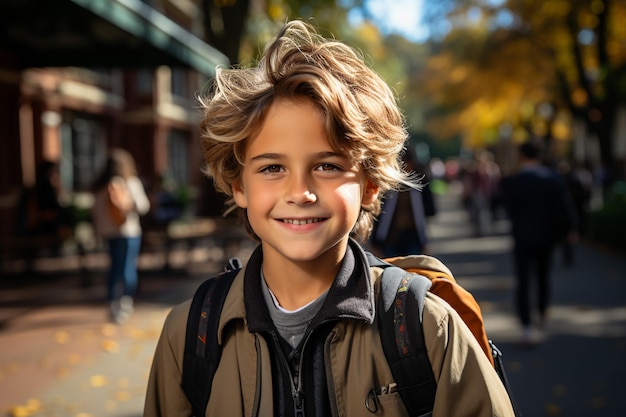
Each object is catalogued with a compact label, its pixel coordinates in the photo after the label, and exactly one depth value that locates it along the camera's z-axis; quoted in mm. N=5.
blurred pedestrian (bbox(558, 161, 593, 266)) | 13975
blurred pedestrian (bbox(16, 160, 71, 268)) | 11180
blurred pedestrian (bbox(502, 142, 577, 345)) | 6383
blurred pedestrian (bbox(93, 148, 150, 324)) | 7754
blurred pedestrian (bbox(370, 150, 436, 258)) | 7133
